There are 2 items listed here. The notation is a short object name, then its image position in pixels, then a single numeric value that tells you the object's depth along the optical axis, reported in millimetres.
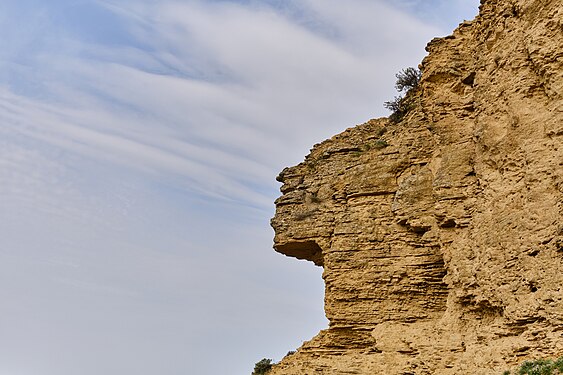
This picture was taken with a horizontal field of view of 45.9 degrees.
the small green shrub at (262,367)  23312
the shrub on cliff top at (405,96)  22469
